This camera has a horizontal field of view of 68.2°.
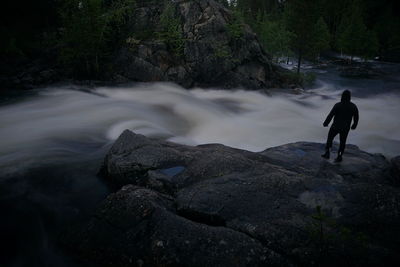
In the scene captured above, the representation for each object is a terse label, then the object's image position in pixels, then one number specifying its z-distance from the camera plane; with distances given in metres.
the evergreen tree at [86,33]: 21.34
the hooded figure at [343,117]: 8.32
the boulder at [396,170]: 8.33
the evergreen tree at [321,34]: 47.67
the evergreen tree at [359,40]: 49.47
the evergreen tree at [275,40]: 43.41
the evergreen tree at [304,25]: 35.25
